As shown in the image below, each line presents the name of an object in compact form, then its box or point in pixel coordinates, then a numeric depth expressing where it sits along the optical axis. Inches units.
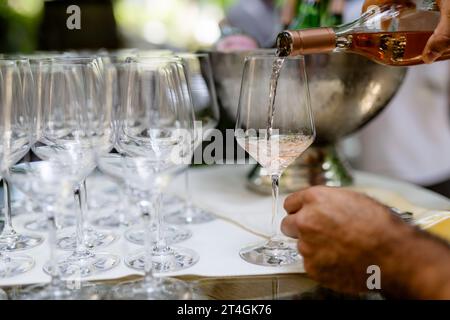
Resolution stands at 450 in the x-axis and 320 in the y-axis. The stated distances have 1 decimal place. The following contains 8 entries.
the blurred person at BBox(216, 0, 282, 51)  69.6
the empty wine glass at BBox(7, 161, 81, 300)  24.1
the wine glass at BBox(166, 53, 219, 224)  38.1
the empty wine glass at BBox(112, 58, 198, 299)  27.3
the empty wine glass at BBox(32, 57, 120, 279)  28.2
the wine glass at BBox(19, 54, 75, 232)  28.7
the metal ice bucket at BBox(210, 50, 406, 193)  39.8
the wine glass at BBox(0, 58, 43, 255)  27.4
